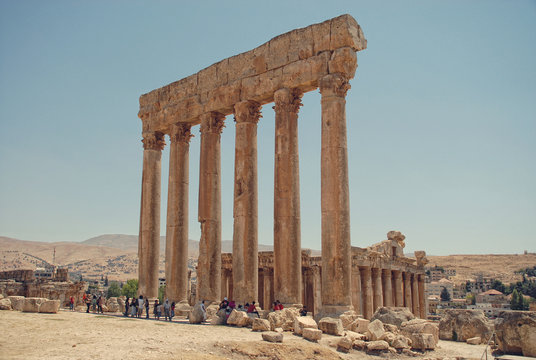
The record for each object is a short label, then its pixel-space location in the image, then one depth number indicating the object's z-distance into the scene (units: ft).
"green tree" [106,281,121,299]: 320.09
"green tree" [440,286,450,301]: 444.55
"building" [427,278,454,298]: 468.01
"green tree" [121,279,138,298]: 273.95
